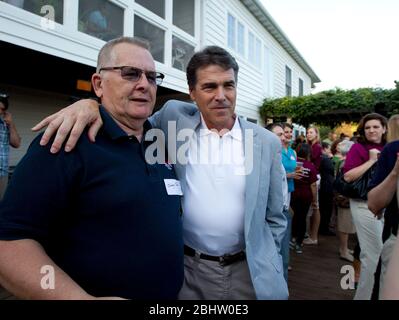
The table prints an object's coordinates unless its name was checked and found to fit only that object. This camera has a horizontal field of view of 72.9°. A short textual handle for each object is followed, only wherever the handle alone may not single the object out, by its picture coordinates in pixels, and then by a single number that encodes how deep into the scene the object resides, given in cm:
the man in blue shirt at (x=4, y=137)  395
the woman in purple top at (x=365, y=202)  285
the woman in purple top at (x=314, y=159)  587
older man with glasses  96
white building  389
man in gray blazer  160
